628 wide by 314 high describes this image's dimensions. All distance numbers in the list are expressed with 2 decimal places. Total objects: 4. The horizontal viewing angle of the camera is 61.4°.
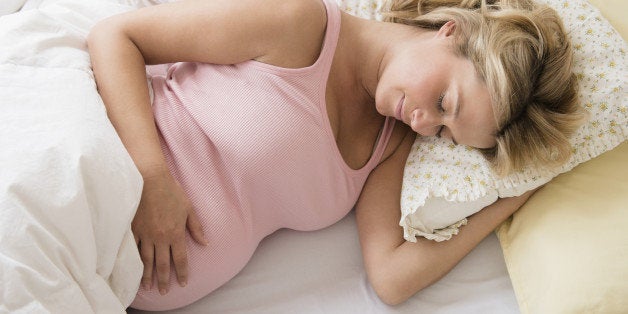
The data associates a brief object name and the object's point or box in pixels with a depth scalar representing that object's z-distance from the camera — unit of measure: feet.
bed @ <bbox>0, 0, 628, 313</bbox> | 2.63
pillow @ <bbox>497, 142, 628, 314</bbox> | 3.33
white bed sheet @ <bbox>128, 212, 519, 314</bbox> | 3.78
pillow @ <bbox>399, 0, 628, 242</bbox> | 3.56
